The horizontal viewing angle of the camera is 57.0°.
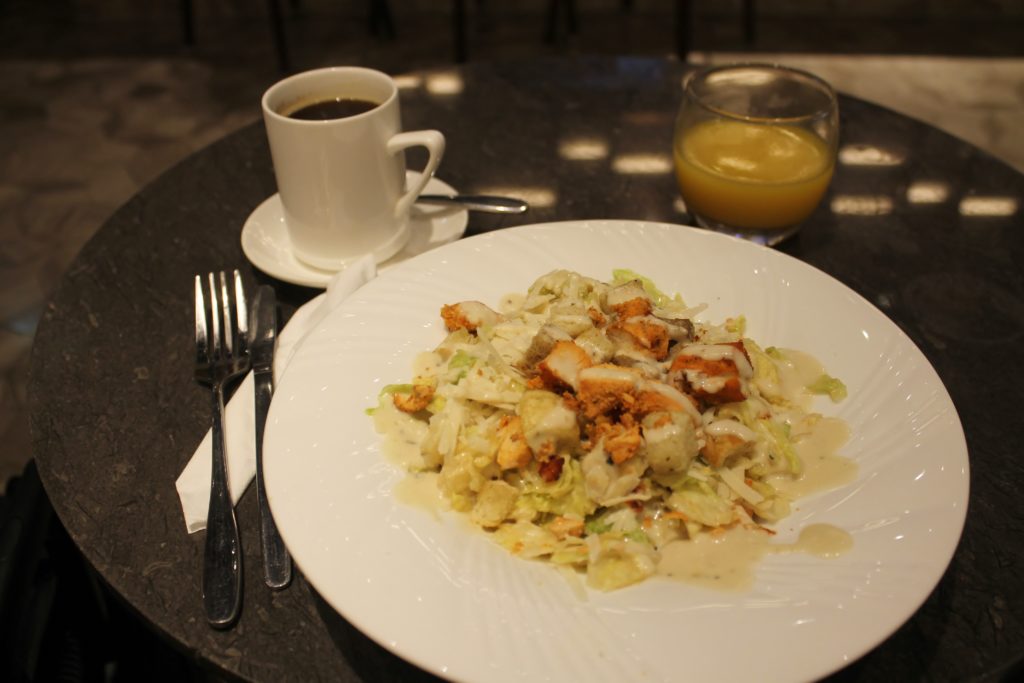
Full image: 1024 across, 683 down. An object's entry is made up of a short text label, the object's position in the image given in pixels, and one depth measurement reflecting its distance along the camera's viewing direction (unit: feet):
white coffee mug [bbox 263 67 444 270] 1.78
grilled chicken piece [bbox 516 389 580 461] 1.34
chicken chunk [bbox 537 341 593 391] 1.40
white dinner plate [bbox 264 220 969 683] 1.11
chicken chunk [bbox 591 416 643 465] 1.31
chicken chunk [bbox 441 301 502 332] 1.54
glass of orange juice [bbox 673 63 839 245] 1.89
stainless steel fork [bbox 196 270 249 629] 1.31
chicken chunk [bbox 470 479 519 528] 1.31
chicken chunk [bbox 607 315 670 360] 1.48
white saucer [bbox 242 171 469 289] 1.86
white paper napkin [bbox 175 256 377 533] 1.43
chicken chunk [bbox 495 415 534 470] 1.35
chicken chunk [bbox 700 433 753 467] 1.37
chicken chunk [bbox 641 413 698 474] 1.30
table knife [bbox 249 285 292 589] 1.34
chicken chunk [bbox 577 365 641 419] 1.37
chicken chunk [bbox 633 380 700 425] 1.35
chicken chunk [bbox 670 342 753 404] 1.39
